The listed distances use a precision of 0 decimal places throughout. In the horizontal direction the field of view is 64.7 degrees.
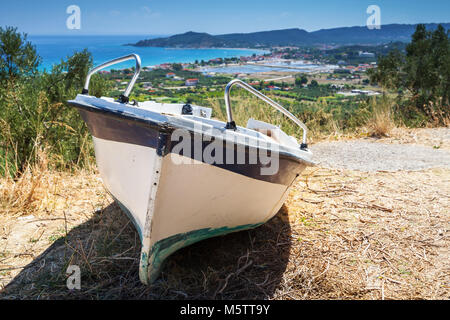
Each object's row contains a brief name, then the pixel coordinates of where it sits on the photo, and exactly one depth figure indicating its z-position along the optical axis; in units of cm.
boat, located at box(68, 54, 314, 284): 216
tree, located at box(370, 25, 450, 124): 973
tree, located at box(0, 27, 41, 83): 620
